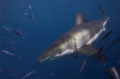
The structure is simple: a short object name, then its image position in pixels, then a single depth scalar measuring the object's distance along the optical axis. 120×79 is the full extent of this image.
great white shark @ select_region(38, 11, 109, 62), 5.11
